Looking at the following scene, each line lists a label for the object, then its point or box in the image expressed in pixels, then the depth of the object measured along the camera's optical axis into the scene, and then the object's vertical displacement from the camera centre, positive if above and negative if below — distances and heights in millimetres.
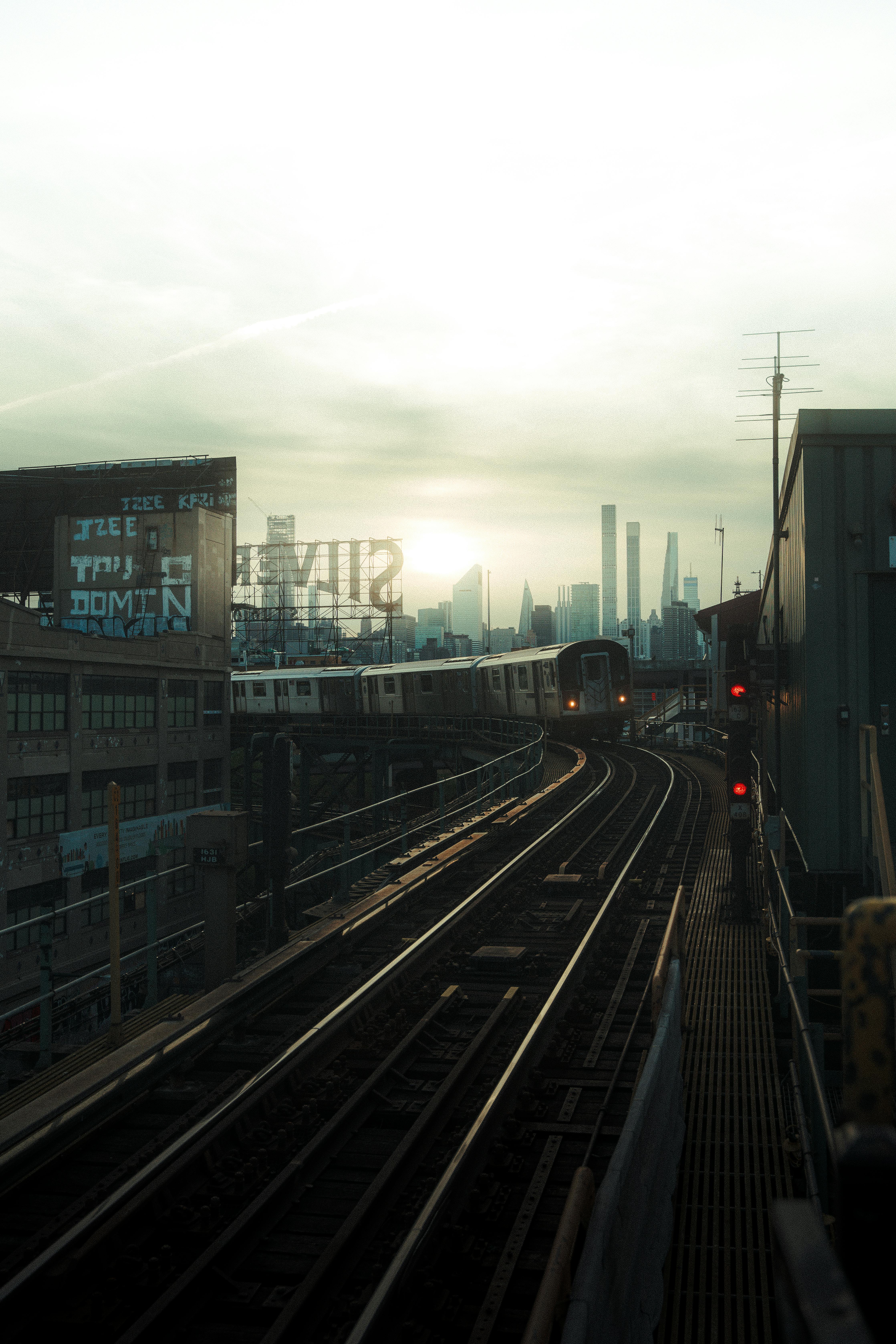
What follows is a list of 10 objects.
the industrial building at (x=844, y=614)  8898 +703
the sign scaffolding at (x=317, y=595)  65250 +6936
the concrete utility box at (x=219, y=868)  8336 -1559
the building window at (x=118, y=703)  30344 -337
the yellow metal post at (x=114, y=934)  7293 -1889
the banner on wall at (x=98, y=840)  28703 -4700
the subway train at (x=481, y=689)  33500 +88
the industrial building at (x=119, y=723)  27000 -994
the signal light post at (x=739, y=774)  11781 -1050
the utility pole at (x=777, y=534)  12125 +2533
